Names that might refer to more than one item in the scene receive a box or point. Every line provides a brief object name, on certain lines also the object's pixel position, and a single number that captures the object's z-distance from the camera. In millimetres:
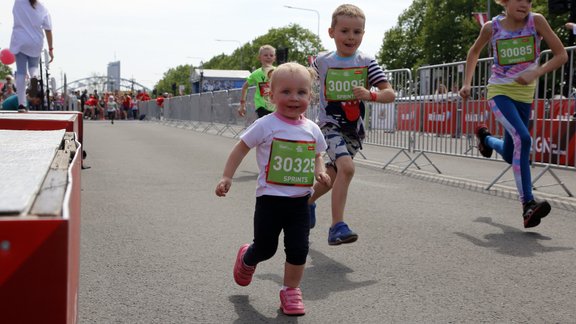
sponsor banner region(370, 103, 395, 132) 11388
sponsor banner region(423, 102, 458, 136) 9960
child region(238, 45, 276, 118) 9246
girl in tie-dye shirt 5270
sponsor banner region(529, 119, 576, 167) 7954
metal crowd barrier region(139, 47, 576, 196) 8213
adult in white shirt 8656
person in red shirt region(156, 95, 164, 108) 42703
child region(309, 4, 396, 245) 4438
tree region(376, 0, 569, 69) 47113
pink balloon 14398
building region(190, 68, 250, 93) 72188
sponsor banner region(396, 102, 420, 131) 10219
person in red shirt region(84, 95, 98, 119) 49375
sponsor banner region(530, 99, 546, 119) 7995
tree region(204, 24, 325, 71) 90062
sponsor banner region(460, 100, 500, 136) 9234
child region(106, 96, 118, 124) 40125
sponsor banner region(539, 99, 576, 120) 8156
